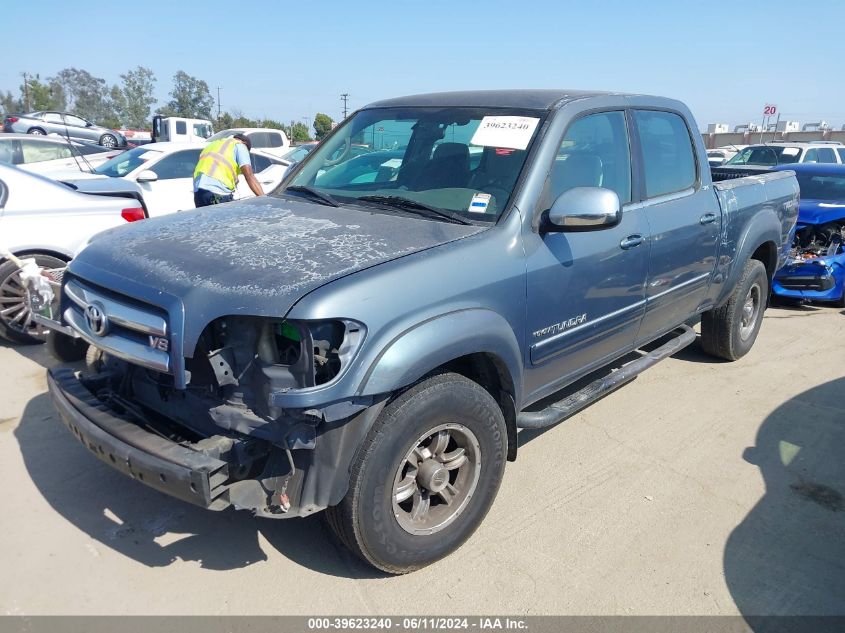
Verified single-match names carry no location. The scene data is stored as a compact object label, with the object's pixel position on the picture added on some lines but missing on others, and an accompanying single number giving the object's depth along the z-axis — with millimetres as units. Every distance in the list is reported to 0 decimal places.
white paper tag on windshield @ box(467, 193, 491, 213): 3107
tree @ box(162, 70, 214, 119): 82250
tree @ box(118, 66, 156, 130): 76688
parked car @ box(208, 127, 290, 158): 14906
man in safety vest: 6988
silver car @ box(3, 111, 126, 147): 21675
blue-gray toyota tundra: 2355
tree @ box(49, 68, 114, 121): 84562
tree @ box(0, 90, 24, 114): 75312
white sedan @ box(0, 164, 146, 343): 5070
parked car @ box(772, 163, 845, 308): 7078
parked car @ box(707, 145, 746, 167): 26325
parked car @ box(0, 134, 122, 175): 11258
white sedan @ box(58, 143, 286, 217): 8336
